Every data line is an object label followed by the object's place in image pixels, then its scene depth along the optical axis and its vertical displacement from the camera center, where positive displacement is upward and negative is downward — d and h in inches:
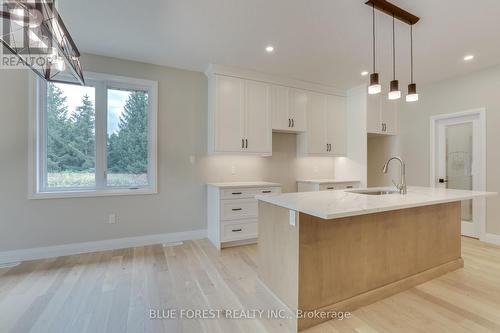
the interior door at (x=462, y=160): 144.9 +4.0
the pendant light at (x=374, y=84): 87.4 +31.4
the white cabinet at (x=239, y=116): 136.2 +30.6
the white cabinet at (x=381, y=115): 170.4 +38.7
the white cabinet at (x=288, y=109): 152.6 +38.9
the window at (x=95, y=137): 116.9 +15.5
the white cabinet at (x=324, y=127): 164.9 +29.0
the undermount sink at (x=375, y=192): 100.7 -11.4
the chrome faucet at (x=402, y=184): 90.0 -7.2
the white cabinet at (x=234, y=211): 128.2 -26.1
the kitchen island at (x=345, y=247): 66.4 -27.2
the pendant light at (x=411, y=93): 94.7 +30.3
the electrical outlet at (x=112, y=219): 125.5 -28.9
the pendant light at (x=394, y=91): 91.4 +30.0
